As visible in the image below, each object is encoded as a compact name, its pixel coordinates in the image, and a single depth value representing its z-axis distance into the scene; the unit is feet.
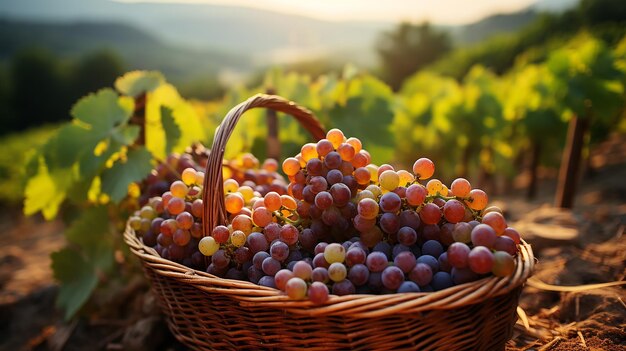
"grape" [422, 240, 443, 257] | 1.73
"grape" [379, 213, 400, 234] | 1.74
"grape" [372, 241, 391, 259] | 1.73
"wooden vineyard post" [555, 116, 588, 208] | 3.67
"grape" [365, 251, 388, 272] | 1.64
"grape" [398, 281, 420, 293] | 1.59
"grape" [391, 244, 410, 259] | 1.71
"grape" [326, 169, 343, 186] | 1.85
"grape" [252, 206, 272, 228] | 1.89
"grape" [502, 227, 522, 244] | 1.73
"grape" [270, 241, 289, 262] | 1.76
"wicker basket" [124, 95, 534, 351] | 1.53
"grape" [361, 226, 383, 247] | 1.76
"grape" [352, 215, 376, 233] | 1.75
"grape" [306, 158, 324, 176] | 1.87
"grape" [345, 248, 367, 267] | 1.66
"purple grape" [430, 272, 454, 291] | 1.63
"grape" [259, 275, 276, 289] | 1.72
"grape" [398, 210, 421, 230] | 1.77
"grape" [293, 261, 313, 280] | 1.63
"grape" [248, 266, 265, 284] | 1.80
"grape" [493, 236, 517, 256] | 1.66
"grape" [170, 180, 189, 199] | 2.19
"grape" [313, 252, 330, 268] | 1.69
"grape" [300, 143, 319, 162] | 1.95
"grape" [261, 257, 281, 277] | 1.74
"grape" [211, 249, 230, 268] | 1.85
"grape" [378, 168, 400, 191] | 1.81
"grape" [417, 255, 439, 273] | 1.67
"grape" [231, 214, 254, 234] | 1.91
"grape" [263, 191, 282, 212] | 1.90
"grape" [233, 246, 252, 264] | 1.86
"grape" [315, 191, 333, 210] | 1.79
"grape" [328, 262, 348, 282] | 1.63
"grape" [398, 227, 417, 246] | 1.72
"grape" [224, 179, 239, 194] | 2.17
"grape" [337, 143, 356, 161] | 1.91
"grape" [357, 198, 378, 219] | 1.72
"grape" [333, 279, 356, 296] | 1.63
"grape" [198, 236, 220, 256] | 1.86
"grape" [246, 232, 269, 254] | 1.84
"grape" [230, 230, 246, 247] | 1.86
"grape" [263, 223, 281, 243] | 1.86
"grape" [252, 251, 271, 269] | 1.79
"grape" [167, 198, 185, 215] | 2.10
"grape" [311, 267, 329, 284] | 1.64
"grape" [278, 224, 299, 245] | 1.81
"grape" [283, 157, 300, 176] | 1.94
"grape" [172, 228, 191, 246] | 2.01
